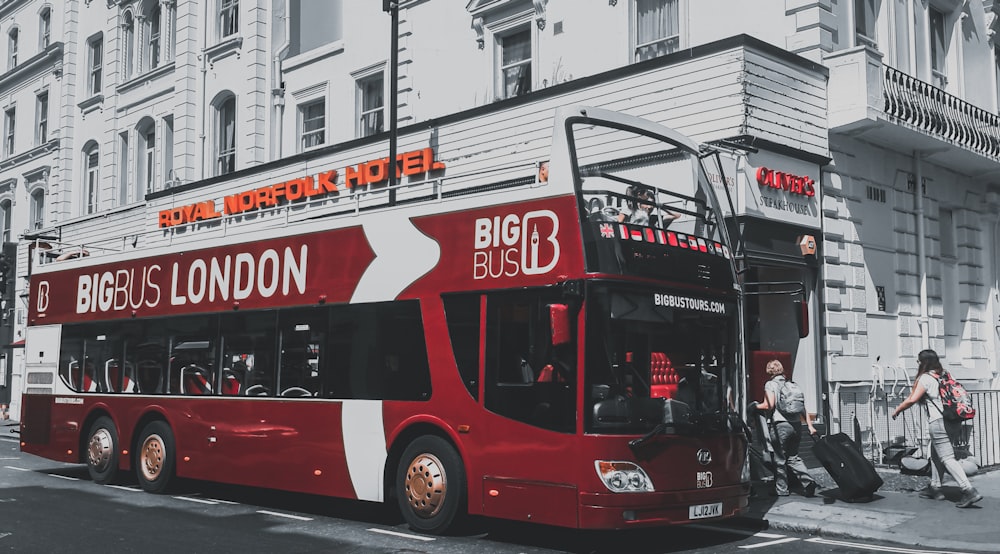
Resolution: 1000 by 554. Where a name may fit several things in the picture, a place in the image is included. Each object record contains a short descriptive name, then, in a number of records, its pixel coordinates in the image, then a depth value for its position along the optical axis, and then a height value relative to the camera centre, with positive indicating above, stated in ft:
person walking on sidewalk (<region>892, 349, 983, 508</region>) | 38.47 -2.17
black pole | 59.93 +18.47
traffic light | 107.86 +10.20
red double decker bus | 29.68 +0.53
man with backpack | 41.98 -2.33
